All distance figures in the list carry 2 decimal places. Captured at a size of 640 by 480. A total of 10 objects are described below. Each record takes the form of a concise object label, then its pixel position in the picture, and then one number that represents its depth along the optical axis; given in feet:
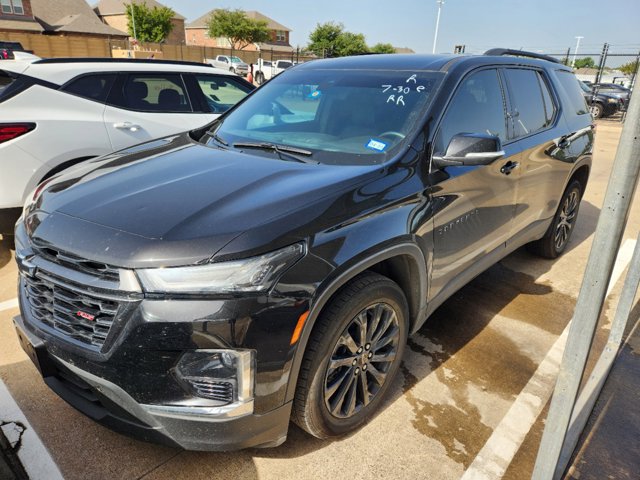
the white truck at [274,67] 117.22
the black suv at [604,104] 66.74
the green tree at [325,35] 199.52
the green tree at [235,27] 181.88
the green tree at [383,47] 233.43
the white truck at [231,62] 111.44
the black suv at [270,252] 5.76
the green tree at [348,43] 193.98
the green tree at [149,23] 180.90
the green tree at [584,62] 240.65
